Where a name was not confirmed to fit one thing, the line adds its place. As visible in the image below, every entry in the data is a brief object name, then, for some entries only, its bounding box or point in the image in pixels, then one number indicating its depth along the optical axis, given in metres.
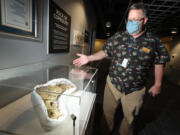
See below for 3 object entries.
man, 0.98
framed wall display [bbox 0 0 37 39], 0.70
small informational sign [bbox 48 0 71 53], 1.27
